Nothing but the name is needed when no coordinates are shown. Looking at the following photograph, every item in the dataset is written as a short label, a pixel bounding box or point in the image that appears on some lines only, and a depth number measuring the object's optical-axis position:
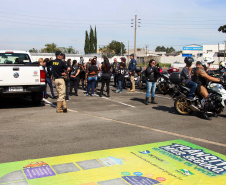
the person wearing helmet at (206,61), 8.79
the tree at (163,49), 181.62
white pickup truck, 8.73
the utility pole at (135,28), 39.35
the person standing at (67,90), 11.53
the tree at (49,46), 89.94
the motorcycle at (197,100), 7.91
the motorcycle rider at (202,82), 7.81
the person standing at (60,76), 8.66
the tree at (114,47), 110.69
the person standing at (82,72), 14.89
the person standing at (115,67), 16.53
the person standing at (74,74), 12.39
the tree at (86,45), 77.90
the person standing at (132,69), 14.50
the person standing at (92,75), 12.39
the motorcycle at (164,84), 13.82
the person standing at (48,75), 11.67
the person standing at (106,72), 12.43
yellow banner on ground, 3.75
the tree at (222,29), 37.65
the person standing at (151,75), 10.24
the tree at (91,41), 78.53
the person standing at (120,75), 14.20
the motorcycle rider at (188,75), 8.18
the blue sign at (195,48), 82.91
